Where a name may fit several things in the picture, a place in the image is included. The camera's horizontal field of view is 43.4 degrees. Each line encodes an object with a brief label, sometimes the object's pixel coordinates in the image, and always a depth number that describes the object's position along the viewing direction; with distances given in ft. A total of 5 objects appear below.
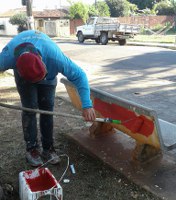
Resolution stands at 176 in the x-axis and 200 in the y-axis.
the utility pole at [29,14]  28.93
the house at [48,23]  83.38
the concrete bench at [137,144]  7.00
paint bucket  6.00
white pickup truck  46.77
